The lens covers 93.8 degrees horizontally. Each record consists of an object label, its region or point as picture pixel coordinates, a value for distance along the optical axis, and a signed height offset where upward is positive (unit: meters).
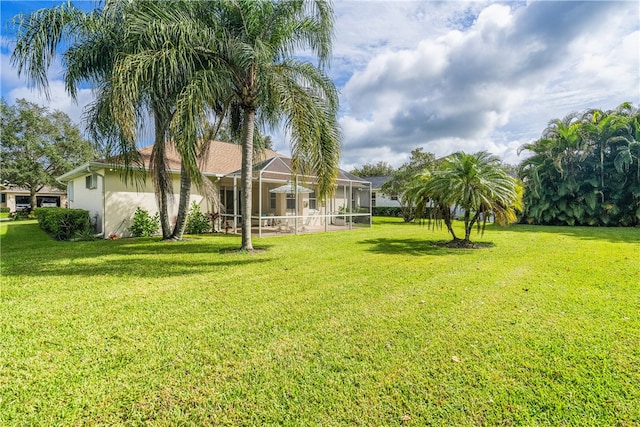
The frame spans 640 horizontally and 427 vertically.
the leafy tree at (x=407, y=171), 23.78 +3.46
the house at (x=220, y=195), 13.46 +1.07
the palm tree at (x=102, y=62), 7.59 +4.53
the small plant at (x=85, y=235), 12.84 -0.85
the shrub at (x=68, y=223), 12.71 -0.31
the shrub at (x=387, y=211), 32.50 +0.27
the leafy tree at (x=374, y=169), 61.07 +9.10
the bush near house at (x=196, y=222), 15.11 -0.36
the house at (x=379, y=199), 35.79 +1.68
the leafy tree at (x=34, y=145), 29.47 +7.31
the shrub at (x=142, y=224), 13.92 -0.42
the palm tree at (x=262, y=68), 8.16 +4.34
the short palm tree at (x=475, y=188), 9.67 +0.83
